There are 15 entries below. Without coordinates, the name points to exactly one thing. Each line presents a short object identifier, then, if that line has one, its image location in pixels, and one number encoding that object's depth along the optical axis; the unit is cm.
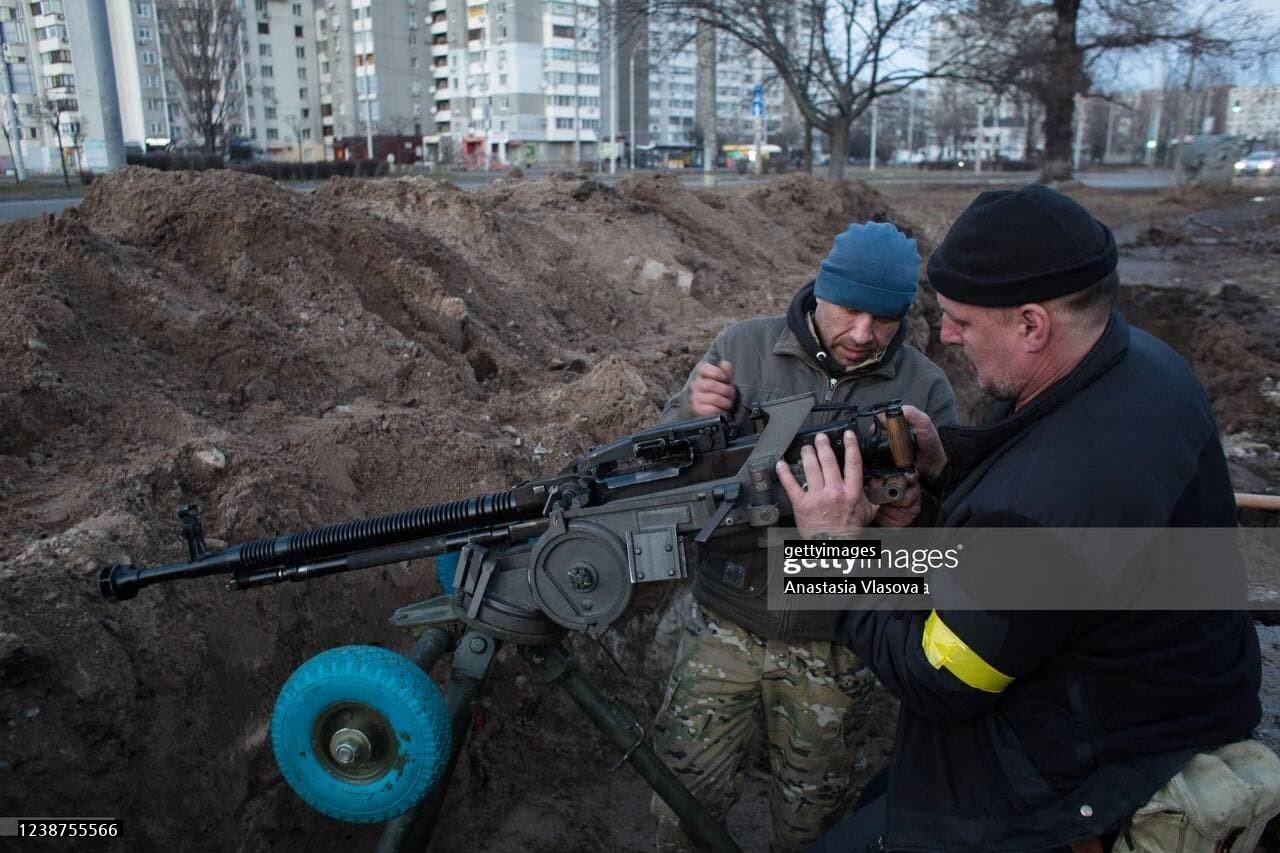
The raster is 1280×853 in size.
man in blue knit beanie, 262
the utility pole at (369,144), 4220
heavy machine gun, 212
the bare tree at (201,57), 2983
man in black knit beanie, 174
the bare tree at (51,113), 2267
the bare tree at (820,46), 1869
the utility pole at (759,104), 1962
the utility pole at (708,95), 1939
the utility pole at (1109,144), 7300
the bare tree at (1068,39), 1988
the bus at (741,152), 6075
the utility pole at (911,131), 7404
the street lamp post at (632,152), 5631
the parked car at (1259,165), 3719
